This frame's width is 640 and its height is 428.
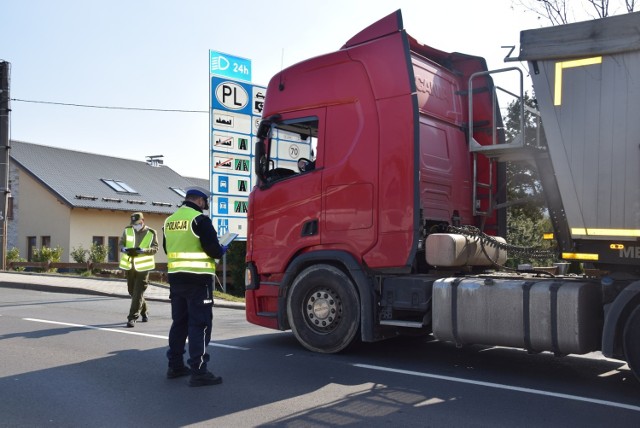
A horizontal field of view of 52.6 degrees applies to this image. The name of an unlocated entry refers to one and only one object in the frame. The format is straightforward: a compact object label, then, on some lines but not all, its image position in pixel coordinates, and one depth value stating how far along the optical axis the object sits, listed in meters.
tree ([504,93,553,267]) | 6.42
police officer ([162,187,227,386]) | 5.81
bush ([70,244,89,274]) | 27.94
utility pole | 22.44
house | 30.08
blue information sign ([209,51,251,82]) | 14.88
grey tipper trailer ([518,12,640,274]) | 5.42
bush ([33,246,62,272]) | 26.27
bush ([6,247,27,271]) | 26.74
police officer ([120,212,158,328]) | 9.70
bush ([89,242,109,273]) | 26.77
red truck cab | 6.86
